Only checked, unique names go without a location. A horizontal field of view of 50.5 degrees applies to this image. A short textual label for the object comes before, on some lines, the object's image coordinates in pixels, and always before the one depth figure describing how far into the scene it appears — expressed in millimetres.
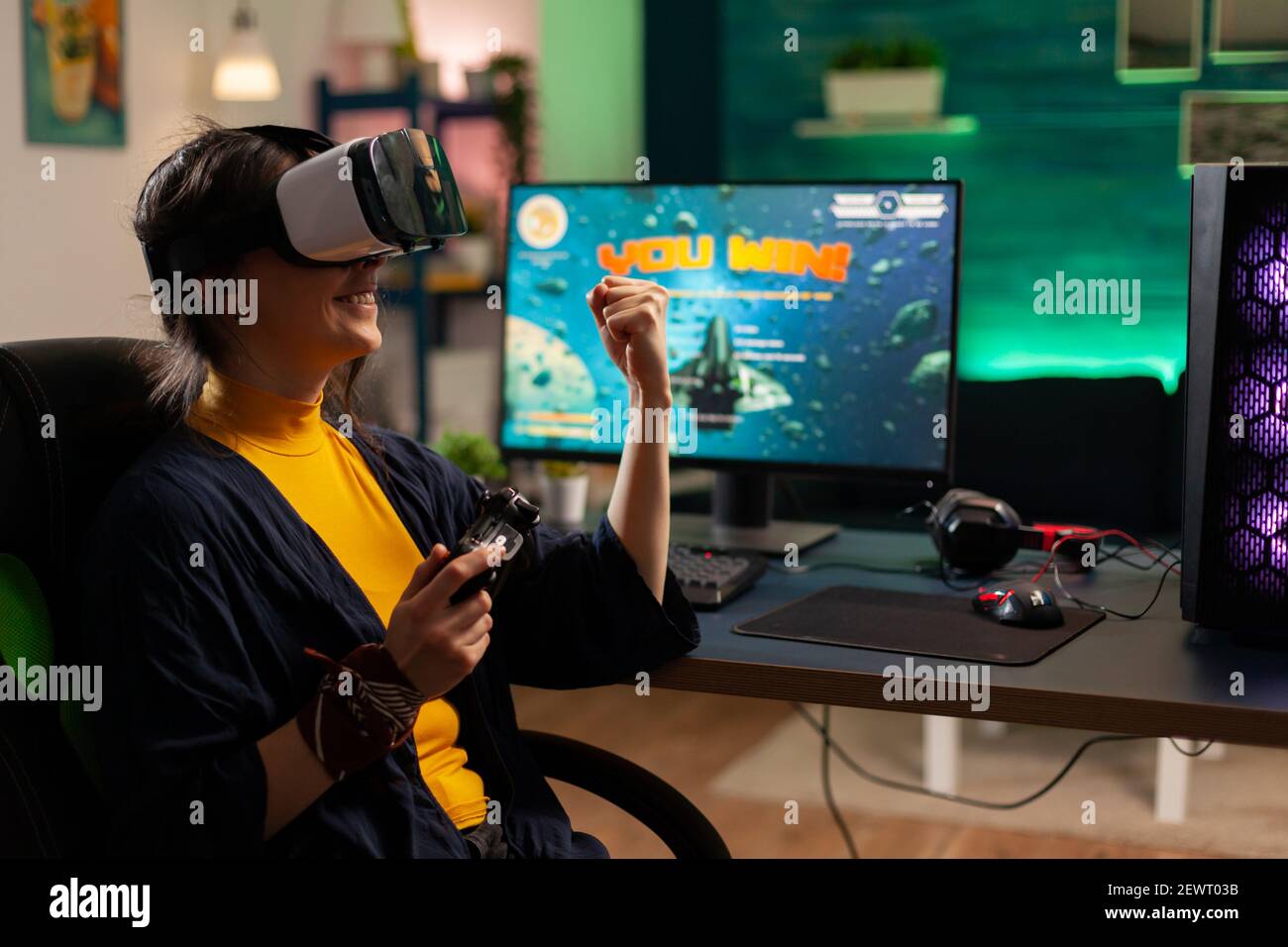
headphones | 1684
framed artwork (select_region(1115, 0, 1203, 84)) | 3926
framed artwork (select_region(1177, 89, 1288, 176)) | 3898
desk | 1197
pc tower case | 1315
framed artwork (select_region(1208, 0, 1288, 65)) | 3834
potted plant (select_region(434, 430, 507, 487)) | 2064
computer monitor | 1795
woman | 1110
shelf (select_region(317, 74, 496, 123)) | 3590
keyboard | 1583
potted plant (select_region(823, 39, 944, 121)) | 4168
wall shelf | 4254
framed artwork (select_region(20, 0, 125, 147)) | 2836
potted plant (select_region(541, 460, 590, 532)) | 2033
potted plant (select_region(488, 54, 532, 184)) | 4055
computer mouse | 1452
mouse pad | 1369
